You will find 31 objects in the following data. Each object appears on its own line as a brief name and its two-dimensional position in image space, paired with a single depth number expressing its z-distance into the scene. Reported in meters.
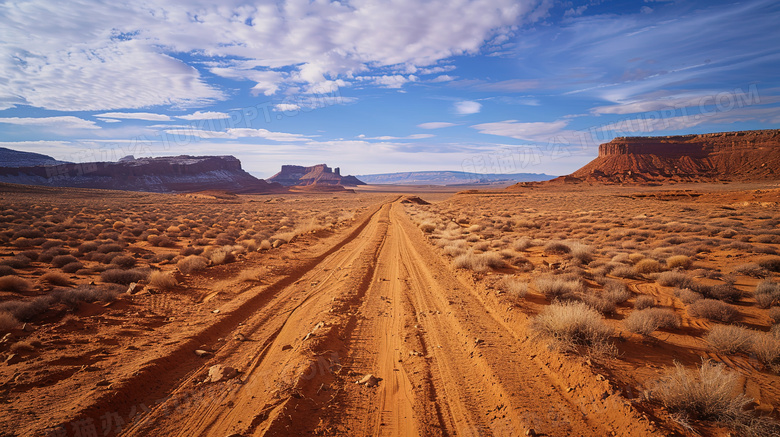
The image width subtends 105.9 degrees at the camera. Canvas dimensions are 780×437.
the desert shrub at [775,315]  5.66
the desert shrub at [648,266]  9.11
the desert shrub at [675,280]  7.66
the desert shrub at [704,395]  3.23
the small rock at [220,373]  4.37
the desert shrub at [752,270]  8.27
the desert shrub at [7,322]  5.06
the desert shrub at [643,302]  6.52
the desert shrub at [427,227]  19.74
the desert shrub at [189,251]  12.73
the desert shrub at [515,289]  7.23
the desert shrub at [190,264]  9.49
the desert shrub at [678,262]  9.38
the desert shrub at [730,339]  4.61
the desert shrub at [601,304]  6.38
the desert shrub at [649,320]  5.30
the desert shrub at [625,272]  8.94
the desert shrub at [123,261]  10.58
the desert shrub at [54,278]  8.34
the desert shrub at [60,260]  10.11
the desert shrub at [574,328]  4.85
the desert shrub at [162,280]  7.88
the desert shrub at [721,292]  6.79
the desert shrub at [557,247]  12.27
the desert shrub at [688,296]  6.66
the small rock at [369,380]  4.32
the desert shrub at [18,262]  9.49
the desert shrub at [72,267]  9.61
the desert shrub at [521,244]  13.29
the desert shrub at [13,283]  7.36
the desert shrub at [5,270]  8.48
